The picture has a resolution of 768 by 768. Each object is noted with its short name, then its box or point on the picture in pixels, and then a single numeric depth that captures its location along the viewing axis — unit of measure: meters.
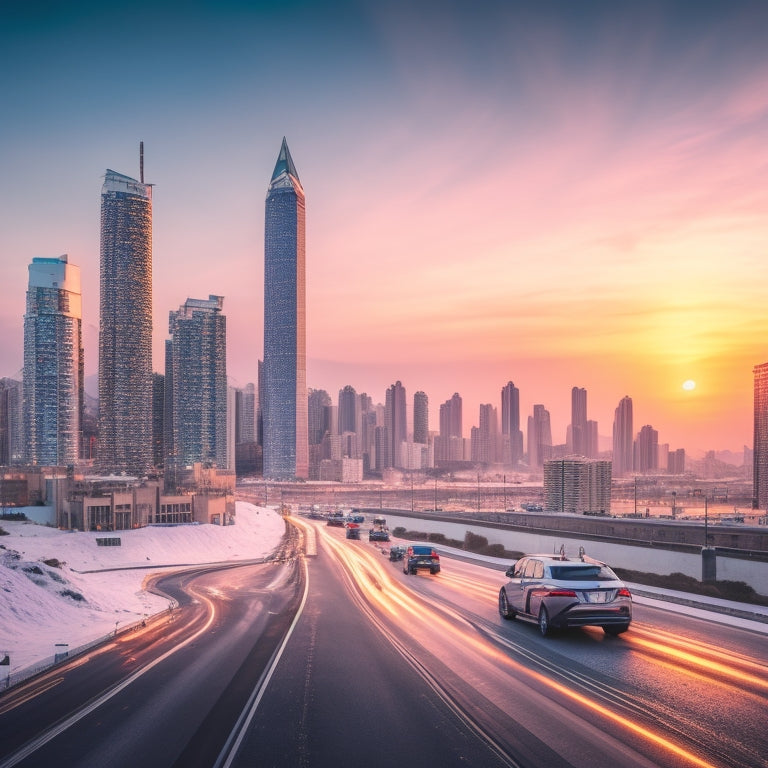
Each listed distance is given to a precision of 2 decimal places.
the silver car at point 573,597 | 15.61
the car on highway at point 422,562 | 33.78
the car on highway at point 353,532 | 68.31
